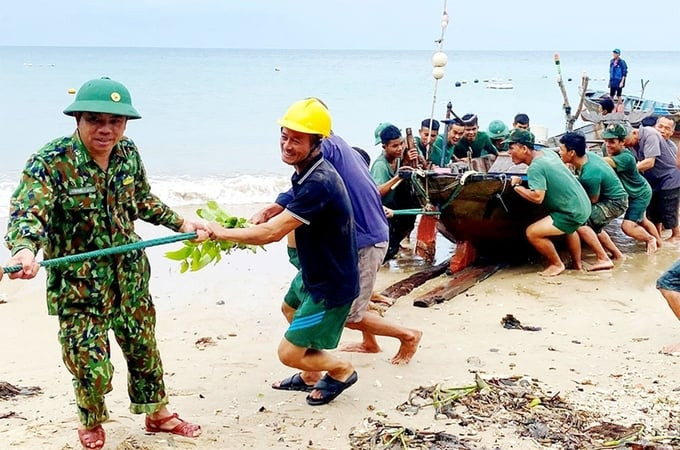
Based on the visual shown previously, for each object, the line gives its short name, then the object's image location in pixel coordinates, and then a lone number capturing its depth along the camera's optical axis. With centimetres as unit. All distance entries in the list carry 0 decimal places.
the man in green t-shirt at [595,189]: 909
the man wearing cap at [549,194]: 850
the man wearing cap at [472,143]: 1051
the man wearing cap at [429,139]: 975
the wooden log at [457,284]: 774
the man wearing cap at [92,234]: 366
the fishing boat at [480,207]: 877
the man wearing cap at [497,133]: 1162
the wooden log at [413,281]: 809
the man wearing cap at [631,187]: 968
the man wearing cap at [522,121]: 1132
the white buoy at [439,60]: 931
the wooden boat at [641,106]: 1789
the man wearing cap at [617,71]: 1936
